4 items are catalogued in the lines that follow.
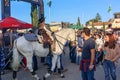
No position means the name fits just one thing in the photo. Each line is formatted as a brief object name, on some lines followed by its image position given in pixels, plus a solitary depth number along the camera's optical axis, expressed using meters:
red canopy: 4.57
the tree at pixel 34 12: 6.88
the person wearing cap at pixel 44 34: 3.62
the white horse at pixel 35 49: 3.50
